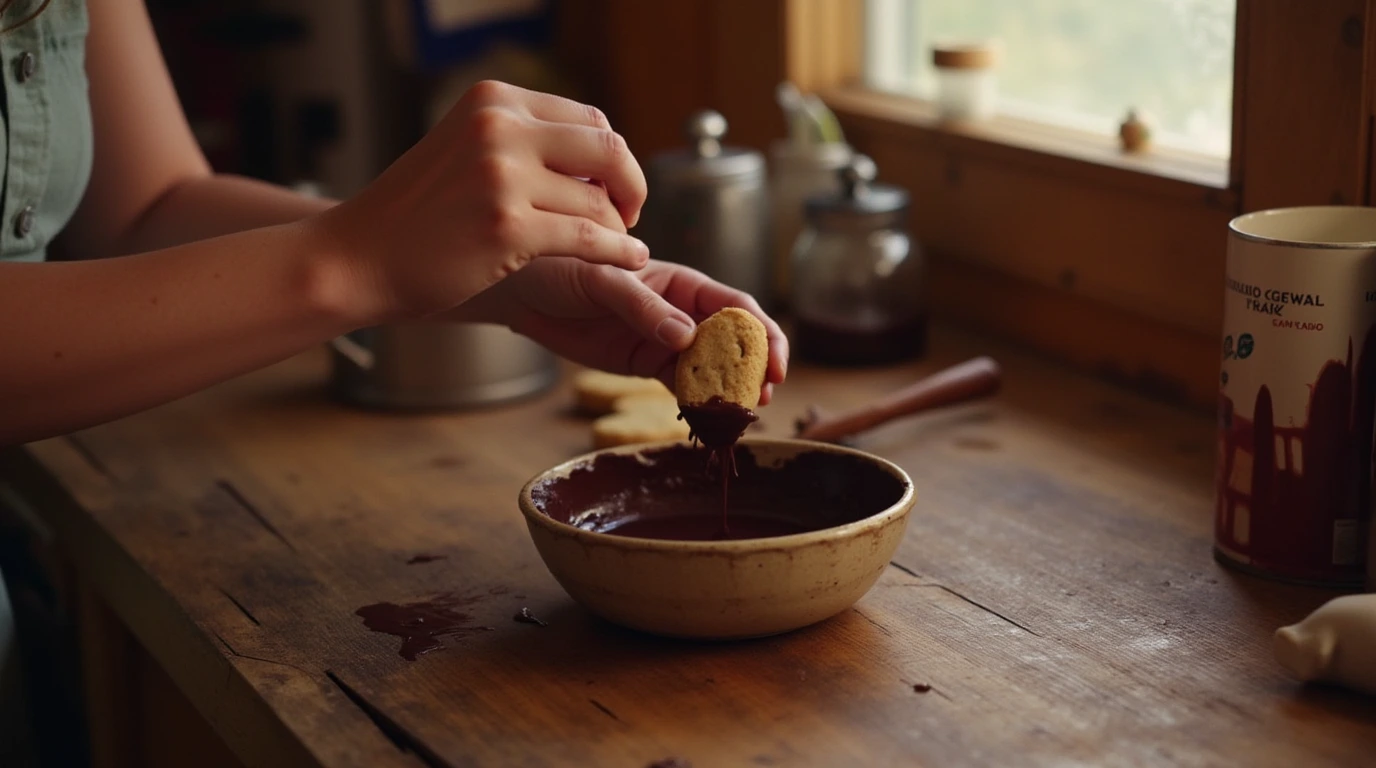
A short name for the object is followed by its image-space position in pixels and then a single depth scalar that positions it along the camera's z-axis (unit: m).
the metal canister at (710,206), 1.88
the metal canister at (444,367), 1.65
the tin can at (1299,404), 1.05
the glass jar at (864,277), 1.75
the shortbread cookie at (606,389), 1.61
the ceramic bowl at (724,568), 0.95
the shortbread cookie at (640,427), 1.47
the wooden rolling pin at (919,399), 1.48
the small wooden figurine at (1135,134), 1.62
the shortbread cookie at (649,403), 1.56
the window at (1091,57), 1.58
